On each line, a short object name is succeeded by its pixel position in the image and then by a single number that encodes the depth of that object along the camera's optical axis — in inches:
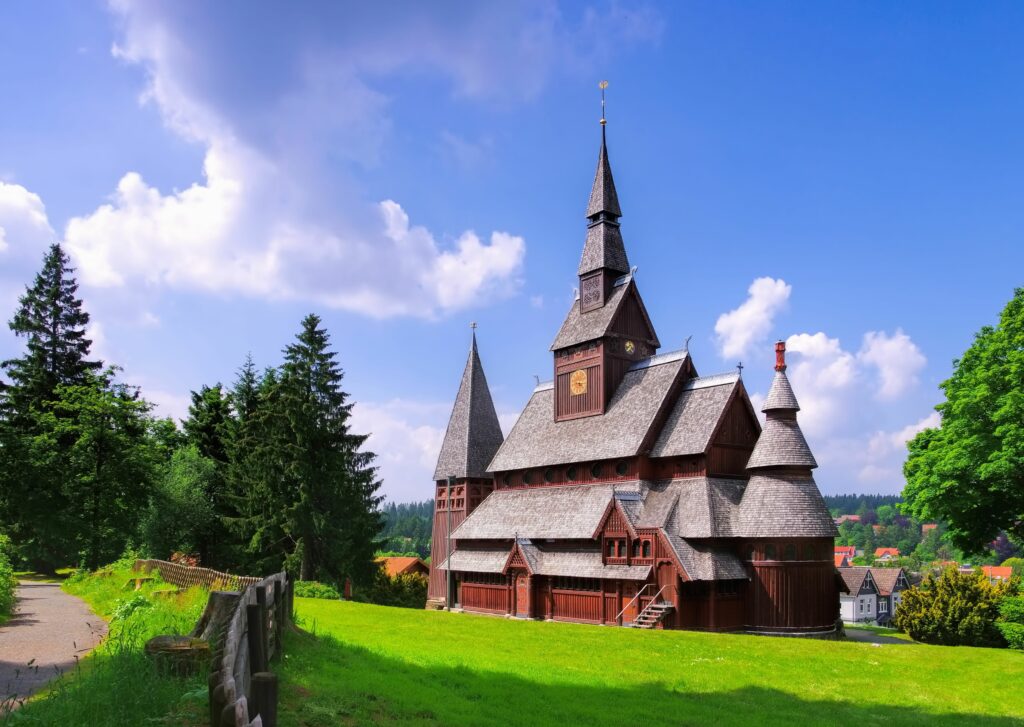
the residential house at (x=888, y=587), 3863.2
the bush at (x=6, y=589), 845.2
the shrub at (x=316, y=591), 1598.2
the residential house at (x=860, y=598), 3560.5
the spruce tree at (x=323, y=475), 1817.2
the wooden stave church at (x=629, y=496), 1321.4
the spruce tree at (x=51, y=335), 2128.4
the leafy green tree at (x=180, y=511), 1903.3
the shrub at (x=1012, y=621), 1163.3
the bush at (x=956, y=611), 1254.9
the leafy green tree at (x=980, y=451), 1274.6
